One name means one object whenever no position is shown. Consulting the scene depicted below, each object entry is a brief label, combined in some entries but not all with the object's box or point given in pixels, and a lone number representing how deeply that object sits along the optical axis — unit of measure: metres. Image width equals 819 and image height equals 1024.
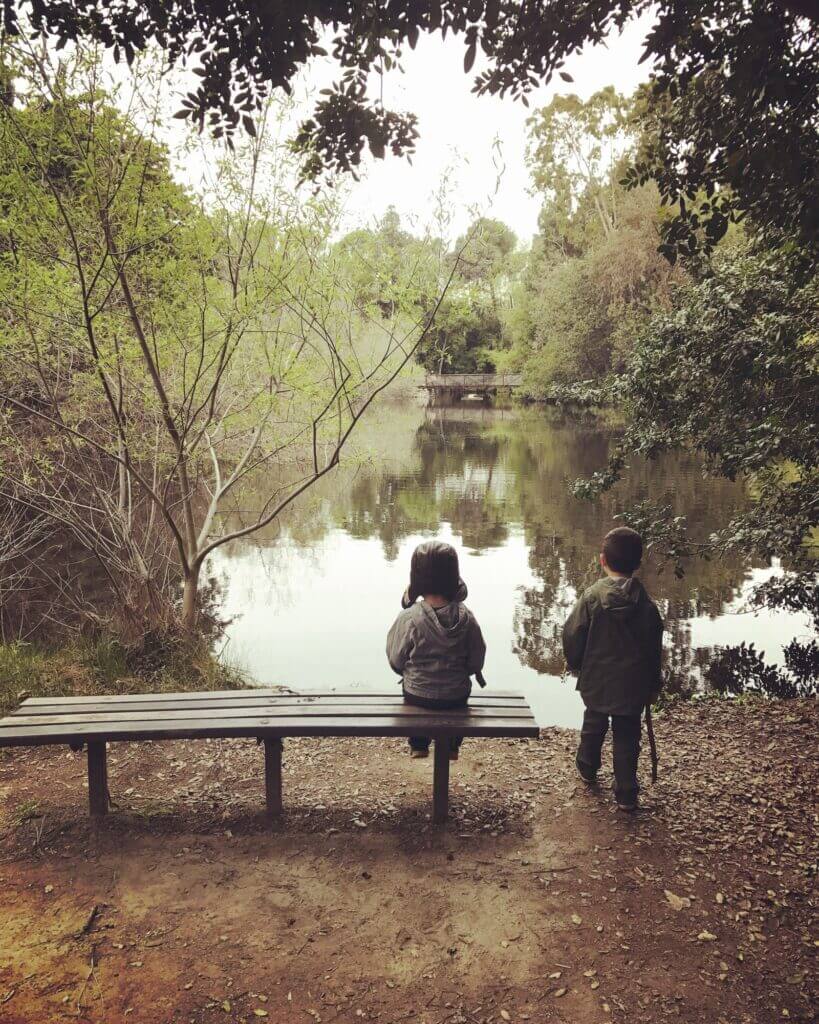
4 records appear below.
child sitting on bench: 3.46
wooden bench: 3.23
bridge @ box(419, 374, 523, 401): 49.94
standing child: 3.58
